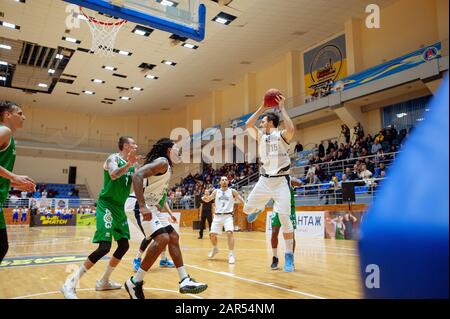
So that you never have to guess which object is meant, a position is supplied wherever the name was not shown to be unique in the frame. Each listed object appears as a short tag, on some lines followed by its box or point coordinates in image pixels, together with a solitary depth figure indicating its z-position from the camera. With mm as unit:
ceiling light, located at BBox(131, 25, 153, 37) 17209
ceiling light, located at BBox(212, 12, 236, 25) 16750
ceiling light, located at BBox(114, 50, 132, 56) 19781
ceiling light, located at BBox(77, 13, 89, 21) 15743
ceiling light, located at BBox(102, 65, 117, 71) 21797
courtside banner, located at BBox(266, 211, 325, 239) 12078
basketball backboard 6996
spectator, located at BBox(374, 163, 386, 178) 12704
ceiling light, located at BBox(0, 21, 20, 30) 17234
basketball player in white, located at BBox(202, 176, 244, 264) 6965
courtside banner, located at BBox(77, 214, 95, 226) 24230
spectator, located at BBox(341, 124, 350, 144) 17531
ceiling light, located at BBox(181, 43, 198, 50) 19362
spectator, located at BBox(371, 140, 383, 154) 14572
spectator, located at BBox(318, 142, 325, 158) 17703
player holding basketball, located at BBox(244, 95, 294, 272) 5199
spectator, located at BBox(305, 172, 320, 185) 15250
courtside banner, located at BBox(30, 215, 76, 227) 22828
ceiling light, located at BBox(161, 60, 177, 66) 21422
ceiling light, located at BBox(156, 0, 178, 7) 7325
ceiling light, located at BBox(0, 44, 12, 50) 19906
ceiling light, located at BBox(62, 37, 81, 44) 18456
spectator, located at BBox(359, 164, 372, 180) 12953
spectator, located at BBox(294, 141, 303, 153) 20705
